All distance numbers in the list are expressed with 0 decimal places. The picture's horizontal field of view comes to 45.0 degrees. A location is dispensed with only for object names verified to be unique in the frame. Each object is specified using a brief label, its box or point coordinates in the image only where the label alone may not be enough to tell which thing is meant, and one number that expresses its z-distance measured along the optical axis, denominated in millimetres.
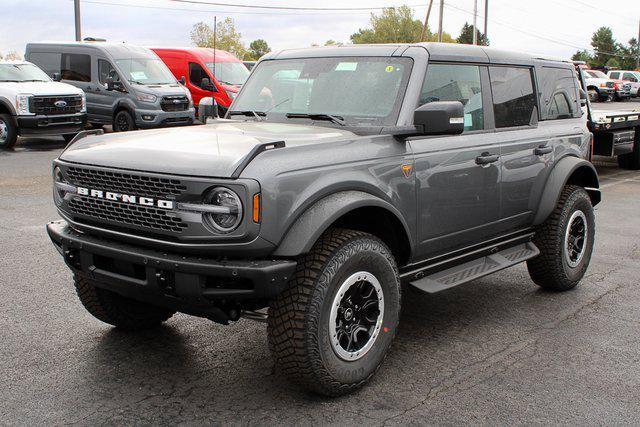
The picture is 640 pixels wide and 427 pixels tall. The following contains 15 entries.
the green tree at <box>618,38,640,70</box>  118038
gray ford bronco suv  3750
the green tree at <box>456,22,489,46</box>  104750
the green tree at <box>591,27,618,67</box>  125906
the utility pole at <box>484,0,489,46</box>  58000
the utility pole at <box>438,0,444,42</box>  45325
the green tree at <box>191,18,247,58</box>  77062
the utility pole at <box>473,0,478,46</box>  52328
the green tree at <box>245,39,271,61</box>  143812
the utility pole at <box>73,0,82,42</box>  31641
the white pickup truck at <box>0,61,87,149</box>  17453
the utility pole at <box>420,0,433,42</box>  47181
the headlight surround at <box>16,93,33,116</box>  17281
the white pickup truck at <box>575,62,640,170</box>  13509
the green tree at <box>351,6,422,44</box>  107312
